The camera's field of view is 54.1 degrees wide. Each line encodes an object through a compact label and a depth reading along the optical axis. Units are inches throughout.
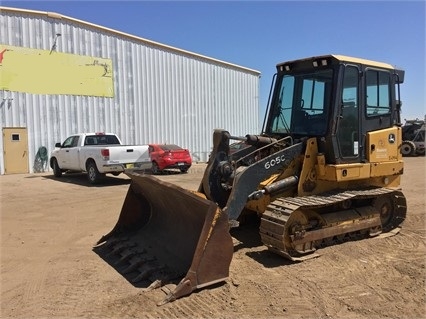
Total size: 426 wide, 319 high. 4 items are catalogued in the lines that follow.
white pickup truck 564.7
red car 714.2
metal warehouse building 726.5
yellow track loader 227.9
